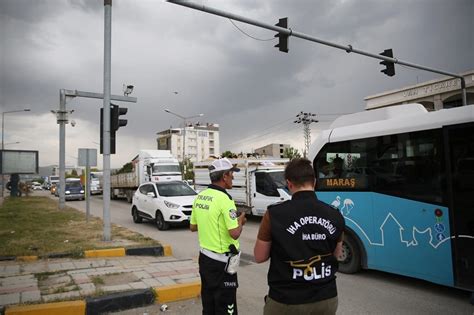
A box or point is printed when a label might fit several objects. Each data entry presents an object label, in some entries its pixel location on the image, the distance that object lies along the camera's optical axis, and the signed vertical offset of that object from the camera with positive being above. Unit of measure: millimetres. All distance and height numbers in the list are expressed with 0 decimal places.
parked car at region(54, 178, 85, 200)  32625 -774
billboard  33594 +1966
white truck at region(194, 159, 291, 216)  13758 -326
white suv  12547 -861
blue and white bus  5023 -233
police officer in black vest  2291 -482
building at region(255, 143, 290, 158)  101588 +7679
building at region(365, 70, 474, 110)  35844 +8232
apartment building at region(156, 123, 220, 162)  123594 +13155
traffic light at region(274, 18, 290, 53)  10320 +3806
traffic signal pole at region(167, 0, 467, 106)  8430 +3911
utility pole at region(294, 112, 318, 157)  54219 +7898
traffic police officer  3264 -573
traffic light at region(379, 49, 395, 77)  12758 +3729
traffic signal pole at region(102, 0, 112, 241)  9227 +1660
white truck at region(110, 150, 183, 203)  24859 +684
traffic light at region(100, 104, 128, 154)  9586 +1497
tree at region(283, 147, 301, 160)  71438 +4671
